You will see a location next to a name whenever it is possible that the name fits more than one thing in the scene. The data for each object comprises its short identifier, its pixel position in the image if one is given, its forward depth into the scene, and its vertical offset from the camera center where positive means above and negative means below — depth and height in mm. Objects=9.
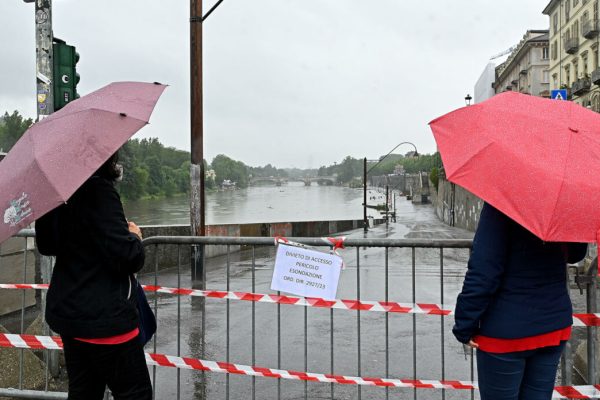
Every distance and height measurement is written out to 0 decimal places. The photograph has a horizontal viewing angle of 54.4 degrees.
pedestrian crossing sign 10774 +1787
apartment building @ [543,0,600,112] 51312 +13695
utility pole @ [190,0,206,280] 11047 +1492
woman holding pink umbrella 2738 -397
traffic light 6023 +1199
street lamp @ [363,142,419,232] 37931 +897
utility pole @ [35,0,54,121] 5801 +1351
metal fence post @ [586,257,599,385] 3713 -930
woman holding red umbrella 2686 -542
